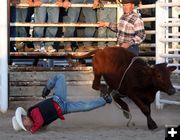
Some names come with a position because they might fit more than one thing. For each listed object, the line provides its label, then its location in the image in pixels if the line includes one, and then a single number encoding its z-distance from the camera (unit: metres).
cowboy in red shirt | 10.96
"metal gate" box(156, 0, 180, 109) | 14.47
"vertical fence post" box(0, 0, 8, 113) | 14.25
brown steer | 11.51
